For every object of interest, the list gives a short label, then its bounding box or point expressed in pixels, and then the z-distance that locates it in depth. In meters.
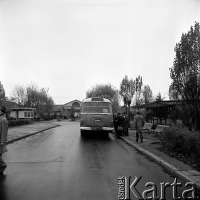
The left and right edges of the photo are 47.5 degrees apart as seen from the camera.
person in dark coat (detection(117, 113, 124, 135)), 16.89
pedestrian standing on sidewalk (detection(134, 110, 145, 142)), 12.88
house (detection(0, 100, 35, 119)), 46.04
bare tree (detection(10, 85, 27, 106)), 61.88
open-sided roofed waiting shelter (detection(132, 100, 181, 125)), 19.45
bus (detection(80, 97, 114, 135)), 15.52
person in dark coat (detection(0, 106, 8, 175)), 6.42
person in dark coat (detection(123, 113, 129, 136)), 16.69
